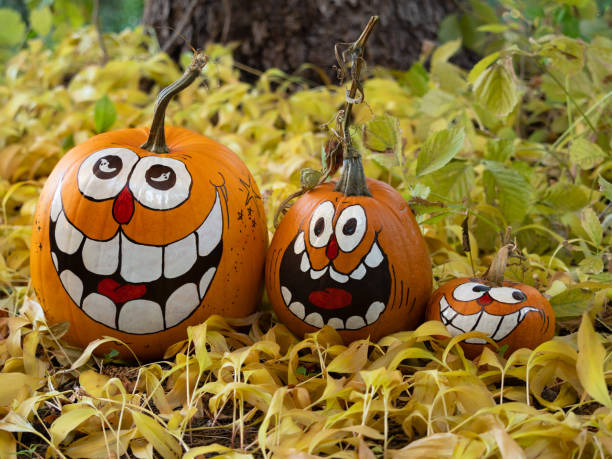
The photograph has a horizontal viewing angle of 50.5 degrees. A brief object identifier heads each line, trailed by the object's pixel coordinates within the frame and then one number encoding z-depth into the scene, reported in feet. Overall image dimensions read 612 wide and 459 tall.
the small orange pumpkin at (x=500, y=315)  3.77
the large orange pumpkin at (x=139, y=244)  3.92
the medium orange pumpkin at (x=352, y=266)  3.88
